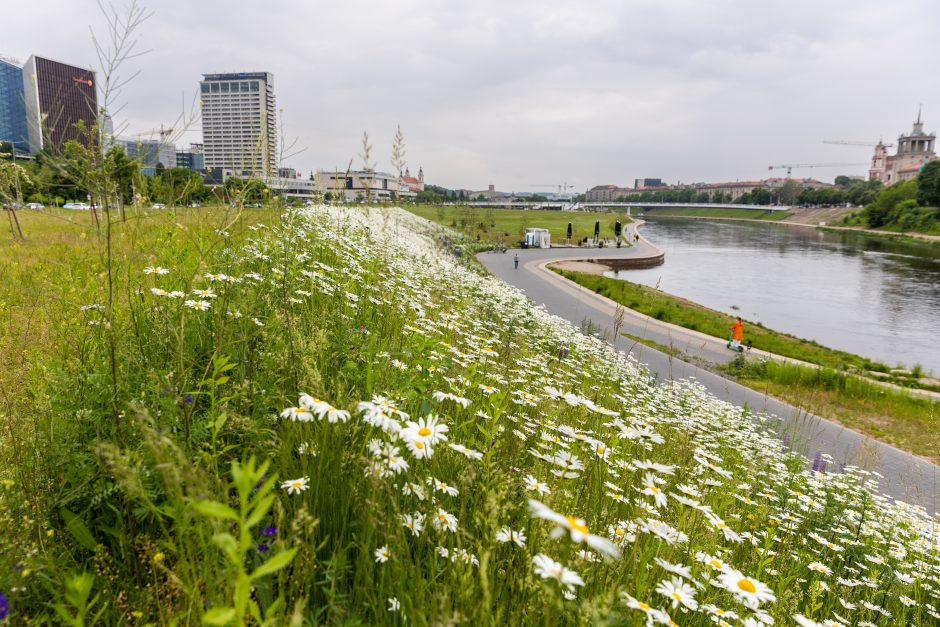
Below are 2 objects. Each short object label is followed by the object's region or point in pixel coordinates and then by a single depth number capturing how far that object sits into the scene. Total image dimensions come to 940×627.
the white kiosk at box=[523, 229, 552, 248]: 49.22
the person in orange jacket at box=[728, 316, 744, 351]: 15.52
